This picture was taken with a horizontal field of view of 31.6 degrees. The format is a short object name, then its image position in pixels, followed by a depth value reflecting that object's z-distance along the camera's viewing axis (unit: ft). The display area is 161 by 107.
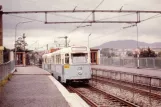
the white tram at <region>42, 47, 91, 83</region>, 76.23
